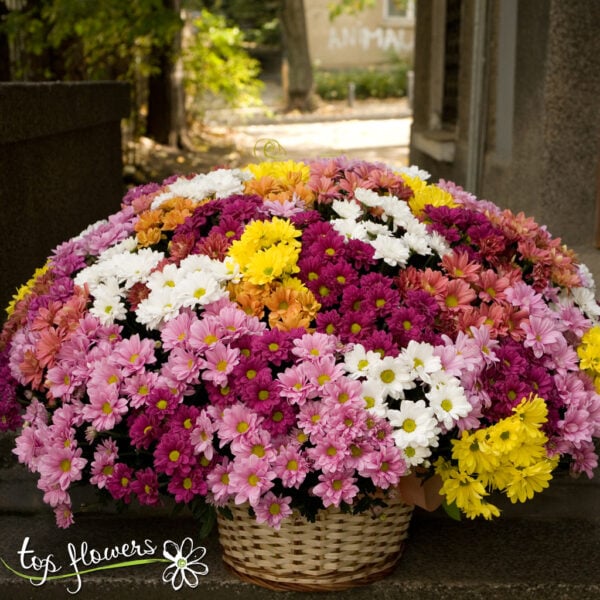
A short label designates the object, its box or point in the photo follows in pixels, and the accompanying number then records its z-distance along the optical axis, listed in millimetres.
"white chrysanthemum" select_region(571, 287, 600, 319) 2799
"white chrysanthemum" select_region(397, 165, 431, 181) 3299
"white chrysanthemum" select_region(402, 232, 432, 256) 2605
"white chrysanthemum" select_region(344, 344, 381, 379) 2277
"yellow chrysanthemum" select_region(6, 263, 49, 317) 3033
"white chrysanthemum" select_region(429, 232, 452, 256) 2668
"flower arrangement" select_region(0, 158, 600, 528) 2240
